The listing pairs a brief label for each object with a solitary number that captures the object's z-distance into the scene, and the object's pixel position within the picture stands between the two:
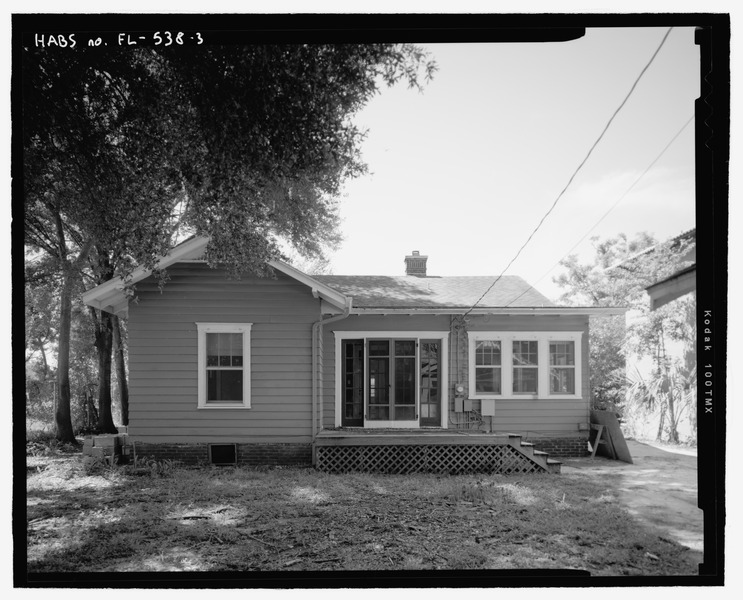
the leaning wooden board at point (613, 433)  8.20
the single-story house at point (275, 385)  7.80
